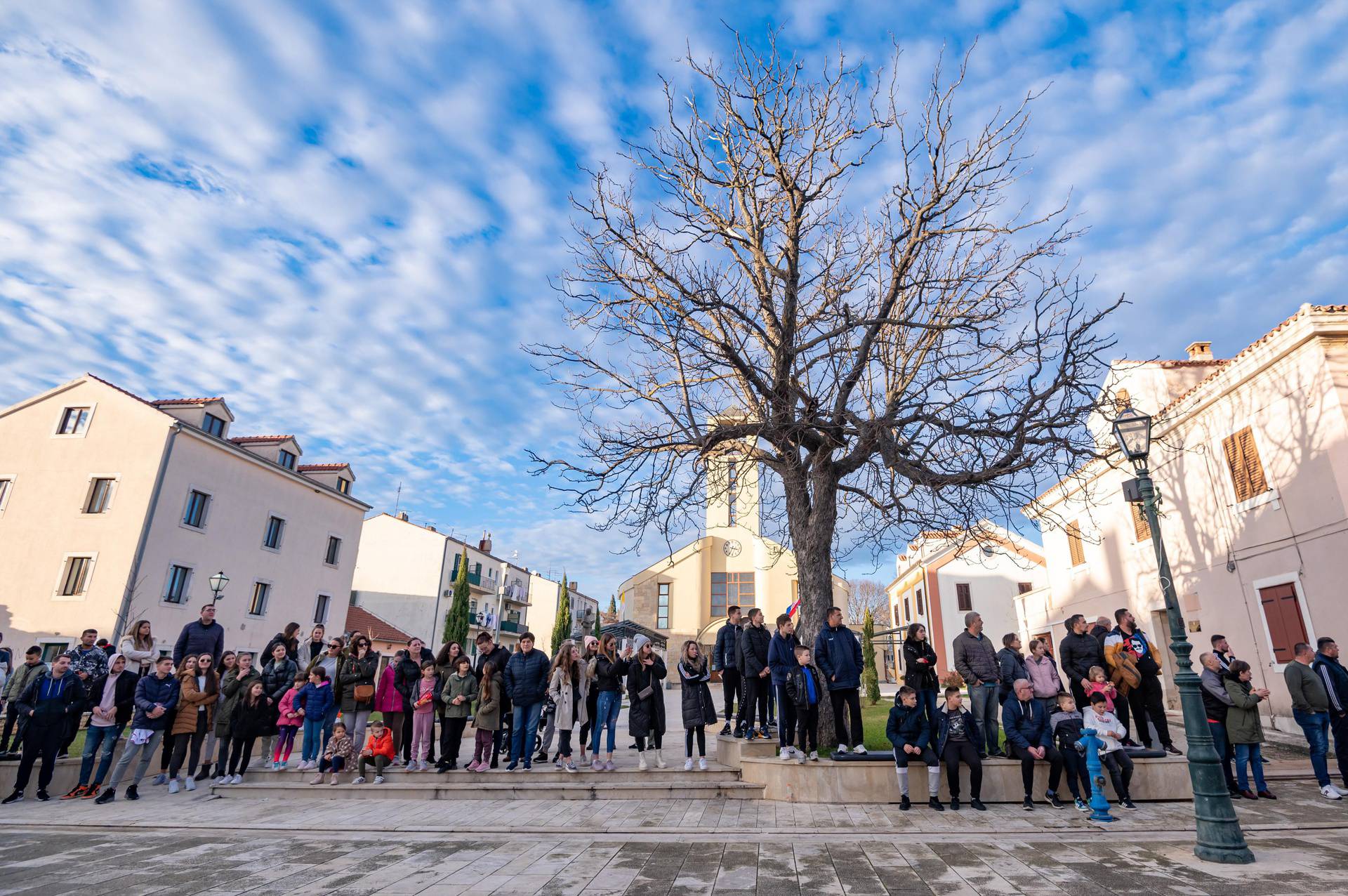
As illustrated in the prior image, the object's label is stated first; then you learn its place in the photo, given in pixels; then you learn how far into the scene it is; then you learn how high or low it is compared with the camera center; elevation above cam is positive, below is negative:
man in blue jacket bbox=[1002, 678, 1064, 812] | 7.89 -0.61
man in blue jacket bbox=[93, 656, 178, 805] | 9.28 -0.60
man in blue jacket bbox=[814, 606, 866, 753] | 8.87 +0.14
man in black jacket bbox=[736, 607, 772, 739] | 9.60 +0.24
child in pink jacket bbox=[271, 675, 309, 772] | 10.04 -0.68
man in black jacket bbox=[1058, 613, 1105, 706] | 9.09 +0.36
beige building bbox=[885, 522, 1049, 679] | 35.94 +4.92
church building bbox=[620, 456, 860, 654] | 39.19 +5.30
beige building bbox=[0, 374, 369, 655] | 21.44 +5.09
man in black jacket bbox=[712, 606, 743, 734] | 10.09 +0.35
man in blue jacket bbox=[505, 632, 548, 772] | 9.52 -0.20
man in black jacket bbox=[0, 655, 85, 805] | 9.19 -0.64
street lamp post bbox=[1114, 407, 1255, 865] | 5.52 -0.47
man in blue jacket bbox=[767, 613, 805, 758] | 8.95 +0.14
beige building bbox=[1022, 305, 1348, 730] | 12.27 +4.03
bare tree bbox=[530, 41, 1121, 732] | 9.97 +5.04
